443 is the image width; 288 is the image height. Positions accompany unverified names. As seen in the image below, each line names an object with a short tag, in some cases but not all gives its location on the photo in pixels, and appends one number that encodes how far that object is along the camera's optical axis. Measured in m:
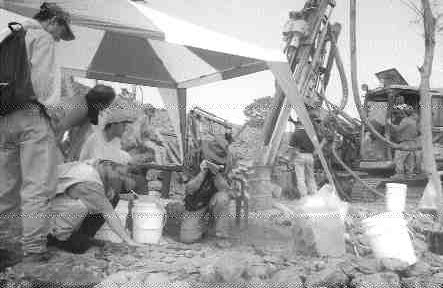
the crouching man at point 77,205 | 2.88
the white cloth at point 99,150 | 3.43
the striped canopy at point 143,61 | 5.39
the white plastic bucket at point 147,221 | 3.62
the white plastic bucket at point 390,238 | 3.22
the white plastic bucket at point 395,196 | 4.95
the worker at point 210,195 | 4.02
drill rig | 7.43
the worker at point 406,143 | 7.64
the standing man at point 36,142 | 2.62
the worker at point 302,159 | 8.16
